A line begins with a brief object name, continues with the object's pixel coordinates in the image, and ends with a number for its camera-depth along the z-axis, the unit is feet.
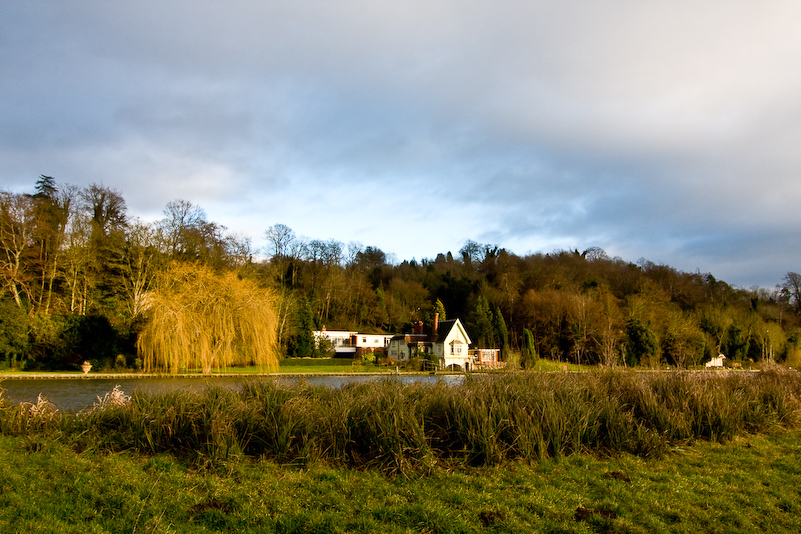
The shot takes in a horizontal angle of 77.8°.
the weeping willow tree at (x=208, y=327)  88.89
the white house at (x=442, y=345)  158.40
